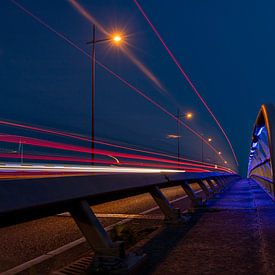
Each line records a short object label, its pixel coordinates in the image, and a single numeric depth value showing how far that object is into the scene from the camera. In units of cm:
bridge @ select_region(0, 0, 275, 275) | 297
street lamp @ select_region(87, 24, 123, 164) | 1636
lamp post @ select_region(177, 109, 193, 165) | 3334
